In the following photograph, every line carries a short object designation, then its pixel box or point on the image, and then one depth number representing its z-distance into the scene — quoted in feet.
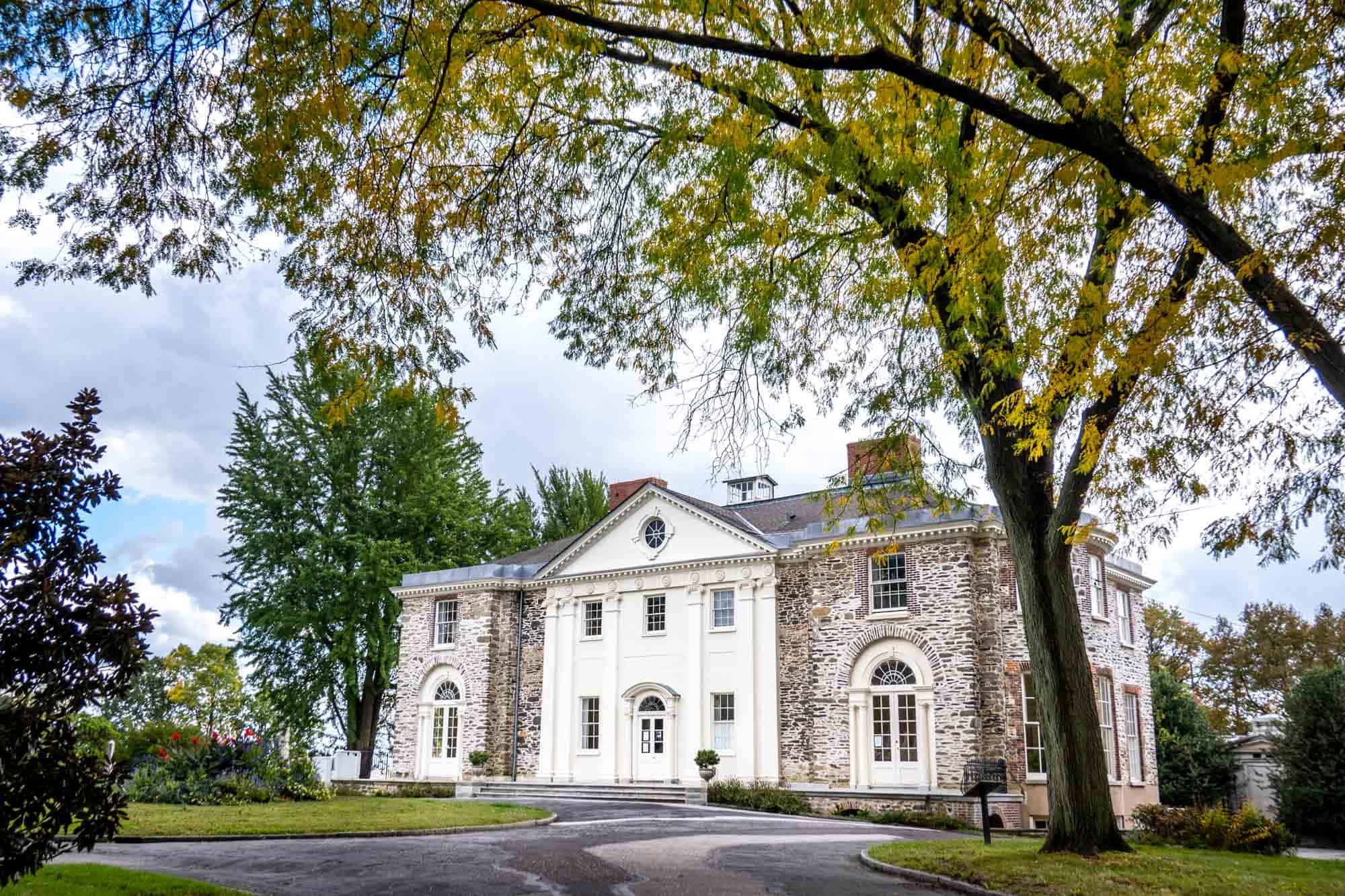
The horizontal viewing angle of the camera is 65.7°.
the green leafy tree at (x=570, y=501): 154.10
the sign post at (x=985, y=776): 45.44
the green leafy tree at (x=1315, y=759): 69.00
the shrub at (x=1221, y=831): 48.91
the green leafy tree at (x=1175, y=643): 148.05
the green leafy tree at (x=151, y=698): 171.22
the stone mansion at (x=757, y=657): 78.02
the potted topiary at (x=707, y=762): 84.99
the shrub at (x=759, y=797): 76.33
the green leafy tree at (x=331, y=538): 108.78
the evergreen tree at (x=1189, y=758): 93.30
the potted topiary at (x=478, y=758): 98.02
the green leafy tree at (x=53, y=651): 20.08
